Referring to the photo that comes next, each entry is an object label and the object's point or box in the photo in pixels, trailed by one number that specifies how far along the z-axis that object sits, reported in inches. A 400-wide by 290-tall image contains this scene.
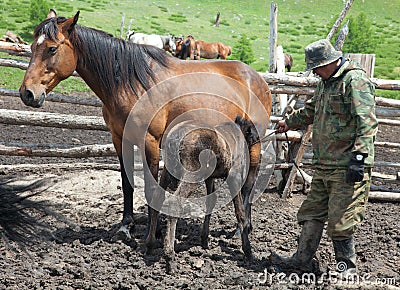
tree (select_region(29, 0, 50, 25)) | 948.0
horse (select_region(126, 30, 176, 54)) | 796.6
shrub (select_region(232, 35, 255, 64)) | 917.2
